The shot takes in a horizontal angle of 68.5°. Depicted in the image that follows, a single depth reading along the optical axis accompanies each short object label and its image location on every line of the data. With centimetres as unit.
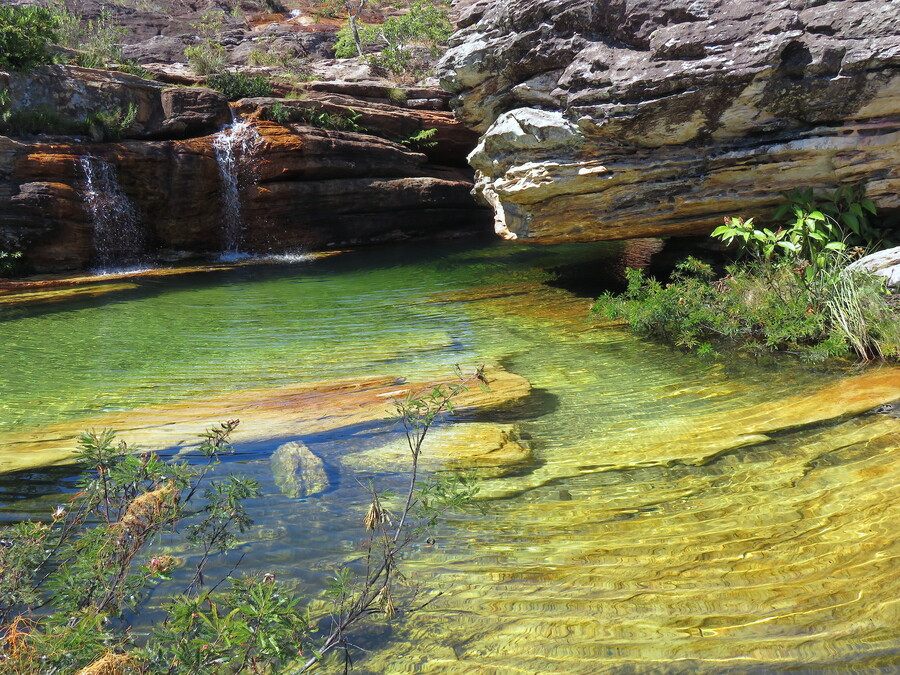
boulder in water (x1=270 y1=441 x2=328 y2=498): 404
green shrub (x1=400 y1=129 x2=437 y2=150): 1933
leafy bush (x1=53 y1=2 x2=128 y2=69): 1683
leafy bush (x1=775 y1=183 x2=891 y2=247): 842
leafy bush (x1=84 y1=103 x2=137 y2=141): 1504
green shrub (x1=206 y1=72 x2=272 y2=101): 1753
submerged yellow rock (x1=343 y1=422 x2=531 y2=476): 439
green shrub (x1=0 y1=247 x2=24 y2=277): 1333
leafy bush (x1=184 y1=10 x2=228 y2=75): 1859
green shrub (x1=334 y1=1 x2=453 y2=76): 2378
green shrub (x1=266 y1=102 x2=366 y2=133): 1698
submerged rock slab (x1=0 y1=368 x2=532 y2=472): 462
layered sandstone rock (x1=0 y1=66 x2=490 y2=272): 1406
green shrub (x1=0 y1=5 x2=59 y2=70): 1459
